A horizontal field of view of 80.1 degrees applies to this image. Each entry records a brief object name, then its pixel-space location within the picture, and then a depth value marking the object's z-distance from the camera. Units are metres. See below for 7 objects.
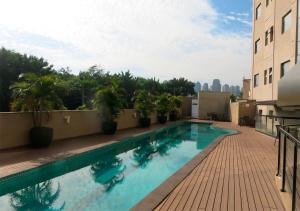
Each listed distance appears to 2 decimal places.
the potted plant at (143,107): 12.75
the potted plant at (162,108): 15.39
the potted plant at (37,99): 6.11
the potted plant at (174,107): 17.14
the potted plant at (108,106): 9.22
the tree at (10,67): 15.52
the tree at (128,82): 25.28
